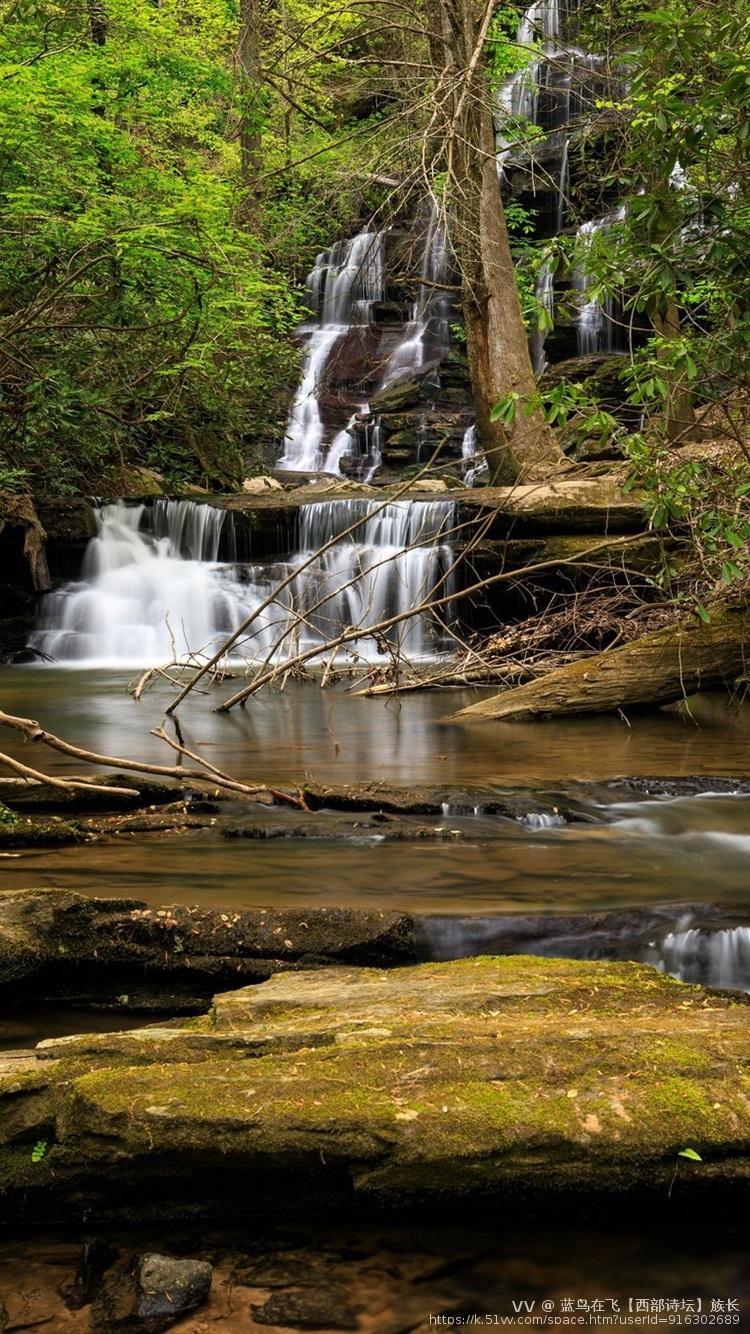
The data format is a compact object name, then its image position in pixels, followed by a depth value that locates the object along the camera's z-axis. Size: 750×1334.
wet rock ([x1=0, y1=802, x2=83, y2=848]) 5.65
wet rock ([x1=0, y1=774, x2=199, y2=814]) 6.23
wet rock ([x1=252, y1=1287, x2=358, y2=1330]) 2.49
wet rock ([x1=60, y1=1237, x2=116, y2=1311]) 2.54
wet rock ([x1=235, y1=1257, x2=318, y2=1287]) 2.61
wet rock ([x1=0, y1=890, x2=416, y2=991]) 4.01
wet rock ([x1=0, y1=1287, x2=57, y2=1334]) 2.46
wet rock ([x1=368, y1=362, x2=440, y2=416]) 24.62
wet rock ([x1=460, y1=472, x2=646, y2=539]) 13.31
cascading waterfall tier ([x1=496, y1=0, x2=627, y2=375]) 23.42
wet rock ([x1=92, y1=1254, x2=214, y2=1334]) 2.47
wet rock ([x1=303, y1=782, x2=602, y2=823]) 6.66
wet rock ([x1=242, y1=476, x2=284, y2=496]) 20.66
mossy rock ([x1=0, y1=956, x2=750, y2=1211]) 2.77
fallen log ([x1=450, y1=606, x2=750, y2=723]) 9.89
